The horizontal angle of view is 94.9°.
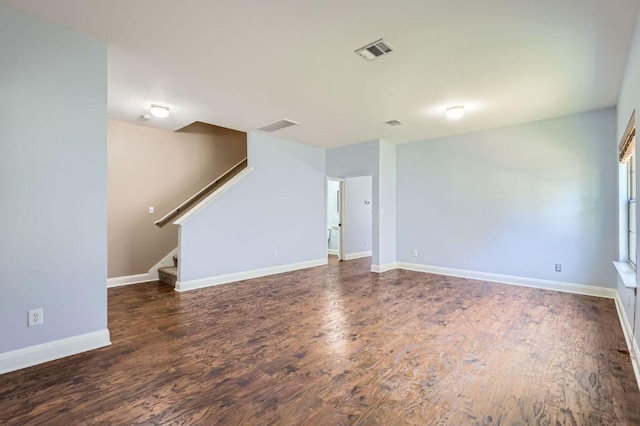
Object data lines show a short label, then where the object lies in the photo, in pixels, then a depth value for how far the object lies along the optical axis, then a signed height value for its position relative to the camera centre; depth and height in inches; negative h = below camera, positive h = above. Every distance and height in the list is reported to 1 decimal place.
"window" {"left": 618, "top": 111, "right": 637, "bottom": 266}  116.8 +14.0
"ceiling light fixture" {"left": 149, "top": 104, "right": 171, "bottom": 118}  163.0 +57.3
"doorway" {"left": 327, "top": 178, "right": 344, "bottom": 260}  339.9 -9.1
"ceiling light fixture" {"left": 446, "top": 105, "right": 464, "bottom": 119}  161.3 +55.3
